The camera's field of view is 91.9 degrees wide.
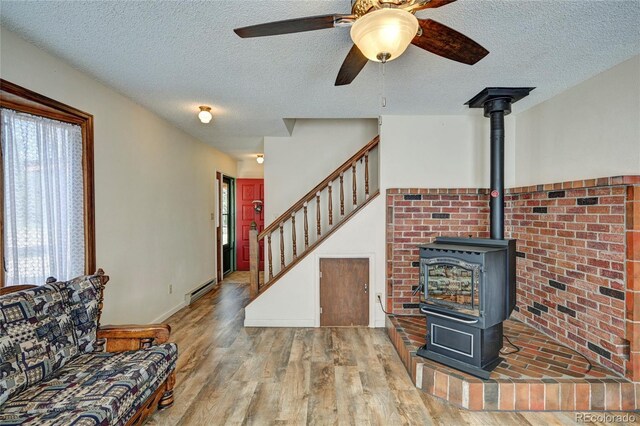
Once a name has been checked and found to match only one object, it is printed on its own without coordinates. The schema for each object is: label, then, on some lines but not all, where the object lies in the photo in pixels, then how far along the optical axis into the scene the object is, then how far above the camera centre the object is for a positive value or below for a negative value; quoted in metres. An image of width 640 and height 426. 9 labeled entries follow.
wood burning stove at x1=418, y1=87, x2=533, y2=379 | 2.44 -0.72
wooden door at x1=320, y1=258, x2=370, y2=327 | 3.85 -1.02
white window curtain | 2.09 +0.10
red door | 6.99 +0.12
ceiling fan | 1.38 +0.89
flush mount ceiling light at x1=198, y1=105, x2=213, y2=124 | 3.40 +1.07
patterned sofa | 1.62 -0.99
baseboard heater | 4.68 -1.32
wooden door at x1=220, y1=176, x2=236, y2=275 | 6.57 -0.33
